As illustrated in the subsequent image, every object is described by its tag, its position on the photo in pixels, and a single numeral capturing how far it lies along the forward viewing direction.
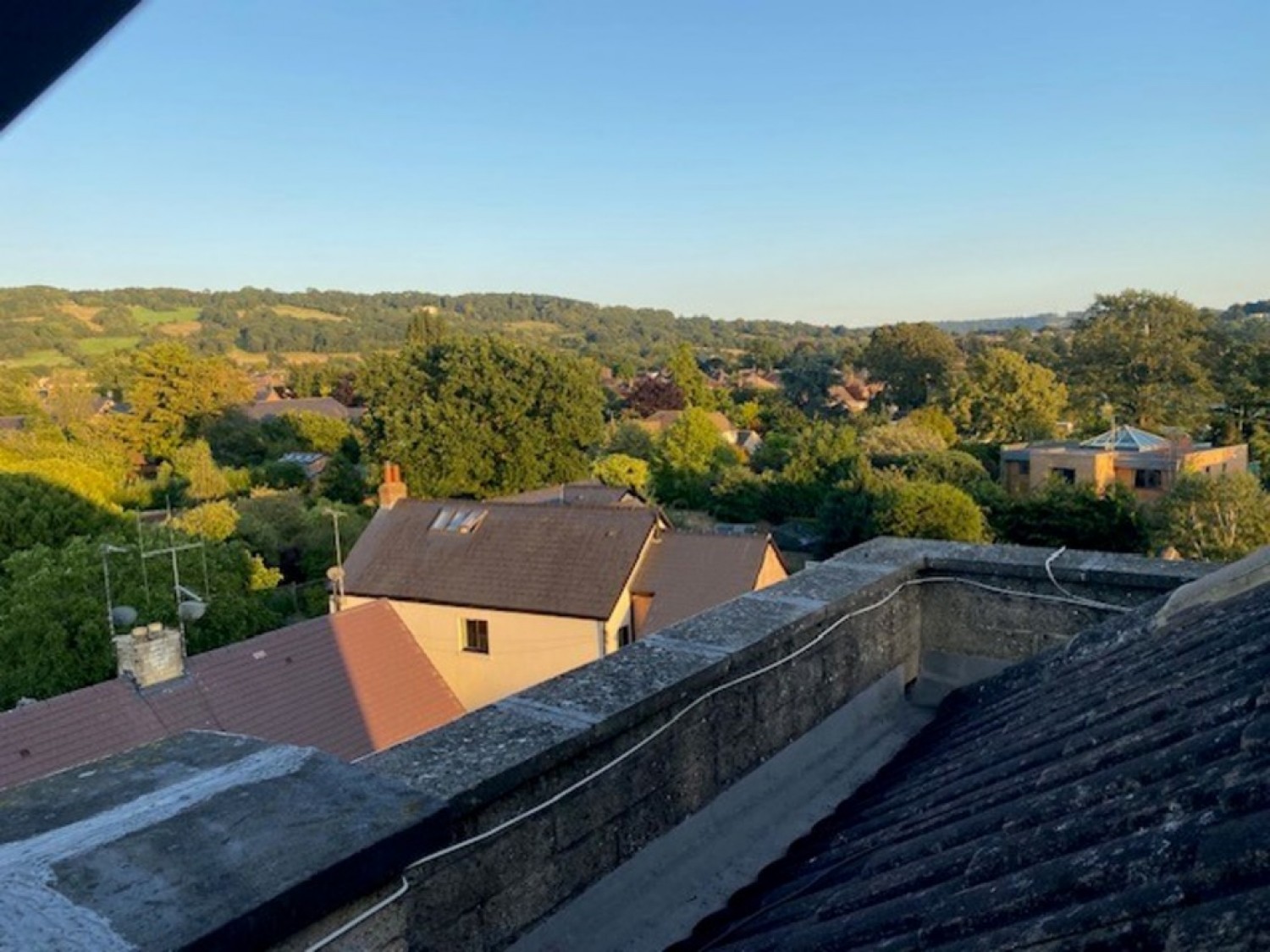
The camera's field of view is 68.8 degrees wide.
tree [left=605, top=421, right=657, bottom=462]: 36.53
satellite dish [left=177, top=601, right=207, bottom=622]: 12.50
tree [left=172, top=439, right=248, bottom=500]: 31.42
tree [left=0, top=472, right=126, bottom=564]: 21.67
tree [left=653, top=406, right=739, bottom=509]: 32.12
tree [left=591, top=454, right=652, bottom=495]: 32.00
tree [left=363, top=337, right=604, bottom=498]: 30.80
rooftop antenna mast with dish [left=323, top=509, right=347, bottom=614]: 15.64
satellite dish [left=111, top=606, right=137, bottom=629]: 11.41
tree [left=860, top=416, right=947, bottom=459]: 29.23
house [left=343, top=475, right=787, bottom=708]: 14.37
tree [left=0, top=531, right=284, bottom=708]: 13.35
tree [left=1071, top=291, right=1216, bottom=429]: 39.88
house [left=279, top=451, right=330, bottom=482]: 36.62
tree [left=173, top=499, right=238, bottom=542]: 22.88
